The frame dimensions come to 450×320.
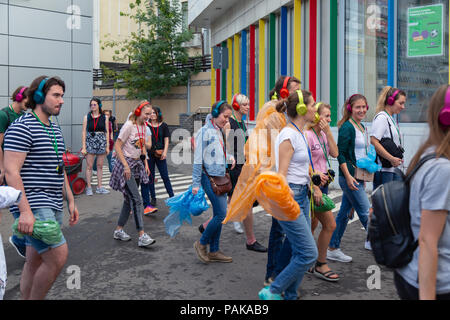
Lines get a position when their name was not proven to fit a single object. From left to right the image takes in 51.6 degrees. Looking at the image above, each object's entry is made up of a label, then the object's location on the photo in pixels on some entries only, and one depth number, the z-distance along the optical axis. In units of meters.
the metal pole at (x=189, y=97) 28.28
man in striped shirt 3.30
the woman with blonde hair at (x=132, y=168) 6.14
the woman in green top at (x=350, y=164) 5.30
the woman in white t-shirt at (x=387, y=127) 5.57
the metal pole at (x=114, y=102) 34.81
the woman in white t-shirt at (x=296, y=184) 3.78
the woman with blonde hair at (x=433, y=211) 2.05
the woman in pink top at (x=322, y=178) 4.73
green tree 28.08
